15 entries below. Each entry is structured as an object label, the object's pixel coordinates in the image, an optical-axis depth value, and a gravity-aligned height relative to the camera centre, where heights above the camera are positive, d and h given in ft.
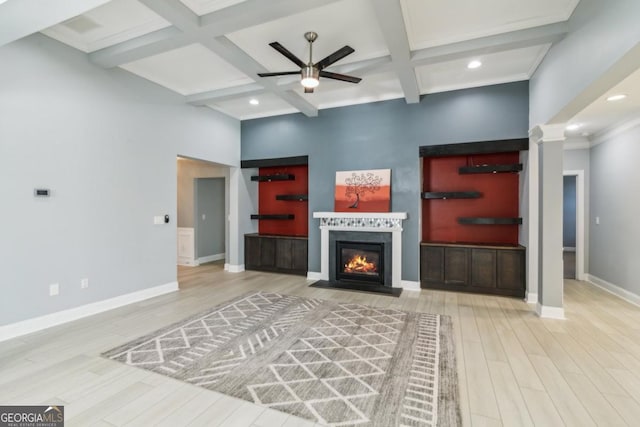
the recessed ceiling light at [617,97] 12.02 +4.98
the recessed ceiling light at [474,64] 12.78 +6.78
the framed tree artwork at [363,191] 17.16 +1.43
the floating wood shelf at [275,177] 20.81 +2.68
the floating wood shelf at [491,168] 15.17 +2.47
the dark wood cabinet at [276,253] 19.81 -2.82
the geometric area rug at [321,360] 6.64 -4.42
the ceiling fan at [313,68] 10.23 +5.53
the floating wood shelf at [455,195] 16.29 +1.10
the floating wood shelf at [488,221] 15.30 -0.38
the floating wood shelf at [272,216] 21.11 -0.16
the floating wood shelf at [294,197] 20.28 +1.21
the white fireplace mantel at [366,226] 16.58 -0.75
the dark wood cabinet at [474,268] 14.76 -2.92
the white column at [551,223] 12.05 -0.38
